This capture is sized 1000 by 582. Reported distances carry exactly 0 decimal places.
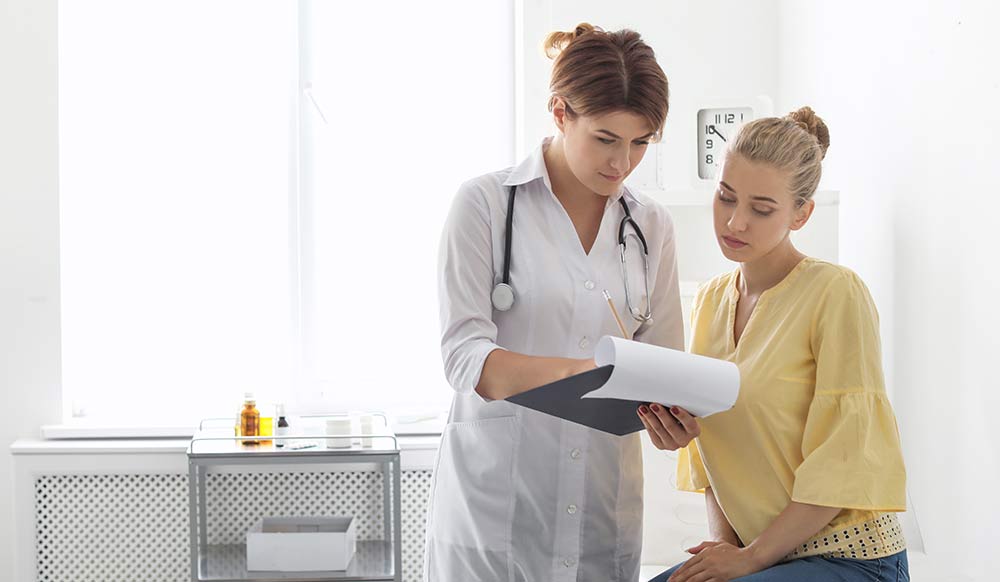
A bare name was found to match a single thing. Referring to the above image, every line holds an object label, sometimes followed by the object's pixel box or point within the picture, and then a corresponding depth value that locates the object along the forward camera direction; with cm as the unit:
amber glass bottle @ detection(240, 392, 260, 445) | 275
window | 311
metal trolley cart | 258
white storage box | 260
